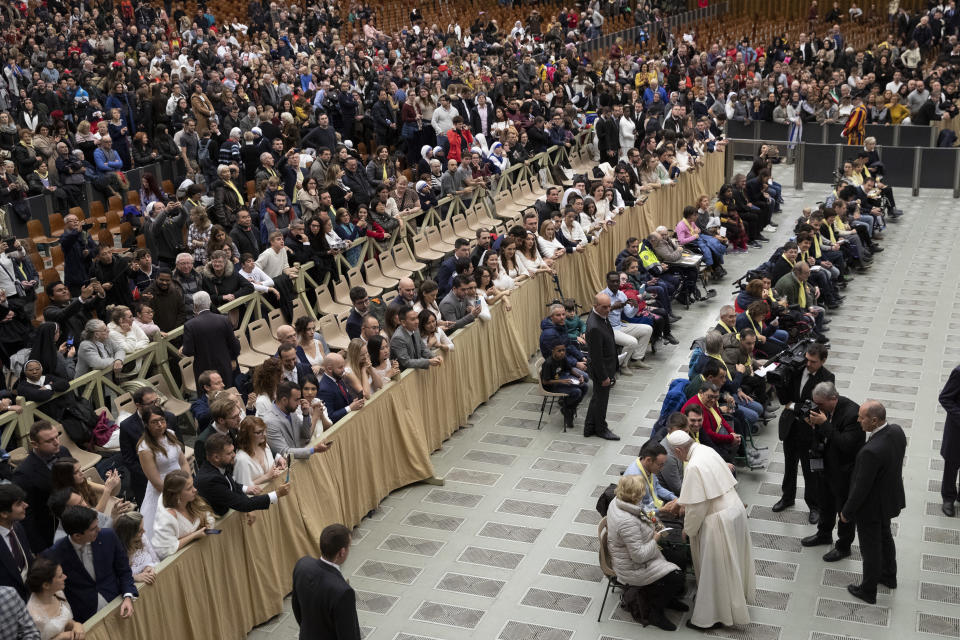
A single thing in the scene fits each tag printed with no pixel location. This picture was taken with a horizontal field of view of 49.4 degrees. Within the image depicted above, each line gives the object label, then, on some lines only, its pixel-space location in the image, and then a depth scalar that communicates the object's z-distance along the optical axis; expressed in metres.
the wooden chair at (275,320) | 12.49
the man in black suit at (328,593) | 6.11
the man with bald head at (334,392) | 9.20
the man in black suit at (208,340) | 10.62
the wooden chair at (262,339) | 12.12
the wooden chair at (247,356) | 11.73
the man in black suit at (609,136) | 20.25
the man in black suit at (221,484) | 7.41
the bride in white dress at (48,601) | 6.13
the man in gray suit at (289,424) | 8.47
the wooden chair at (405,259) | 15.05
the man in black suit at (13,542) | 6.77
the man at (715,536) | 7.42
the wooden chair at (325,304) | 13.37
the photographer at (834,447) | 8.22
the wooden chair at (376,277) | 14.34
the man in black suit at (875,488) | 7.74
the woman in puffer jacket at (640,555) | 7.44
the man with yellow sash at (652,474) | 7.86
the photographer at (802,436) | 8.88
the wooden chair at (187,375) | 11.20
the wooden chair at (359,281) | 14.06
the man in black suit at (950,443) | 8.88
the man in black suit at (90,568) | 6.53
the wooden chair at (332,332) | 12.39
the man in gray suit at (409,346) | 10.31
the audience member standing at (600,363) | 10.80
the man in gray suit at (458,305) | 11.66
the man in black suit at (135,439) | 8.35
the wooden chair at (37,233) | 14.16
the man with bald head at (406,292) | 11.26
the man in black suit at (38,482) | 7.88
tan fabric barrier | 7.13
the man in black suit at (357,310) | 10.95
